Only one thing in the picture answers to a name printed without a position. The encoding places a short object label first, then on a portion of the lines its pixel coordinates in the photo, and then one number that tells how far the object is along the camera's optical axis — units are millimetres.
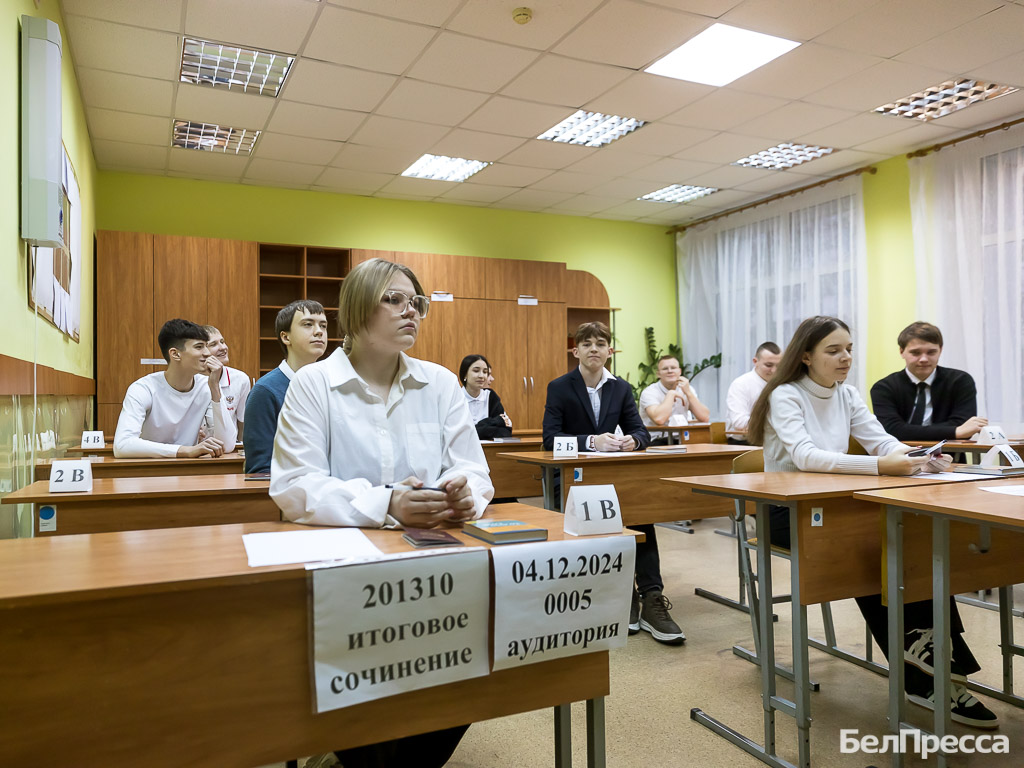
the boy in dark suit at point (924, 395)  4172
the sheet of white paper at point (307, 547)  1247
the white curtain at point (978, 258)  5555
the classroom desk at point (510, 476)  5030
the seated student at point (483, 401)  5664
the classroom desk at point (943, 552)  1771
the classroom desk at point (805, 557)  2039
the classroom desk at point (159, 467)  3182
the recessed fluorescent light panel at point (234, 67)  4395
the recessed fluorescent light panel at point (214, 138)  5641
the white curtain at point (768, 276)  6895
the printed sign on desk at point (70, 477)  2254
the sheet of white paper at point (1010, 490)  1953
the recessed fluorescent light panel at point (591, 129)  5594
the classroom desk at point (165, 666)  1088
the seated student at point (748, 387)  5918
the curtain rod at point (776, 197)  6684
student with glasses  1580
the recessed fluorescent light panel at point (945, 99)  5016
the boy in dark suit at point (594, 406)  3746
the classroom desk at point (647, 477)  3473
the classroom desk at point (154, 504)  2262
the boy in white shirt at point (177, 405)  3564
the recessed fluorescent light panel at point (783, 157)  6352
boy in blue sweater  2389
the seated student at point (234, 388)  4375
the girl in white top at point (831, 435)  2352
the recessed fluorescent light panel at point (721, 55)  4262
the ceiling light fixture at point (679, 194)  7562
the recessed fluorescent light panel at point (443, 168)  6566
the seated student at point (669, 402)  6395
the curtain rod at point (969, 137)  5508
